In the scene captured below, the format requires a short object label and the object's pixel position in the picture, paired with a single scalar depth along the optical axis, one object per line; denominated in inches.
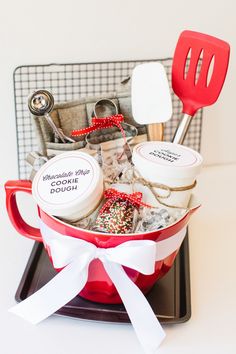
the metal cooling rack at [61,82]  35.6
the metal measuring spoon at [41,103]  28.4
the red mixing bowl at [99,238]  23.1
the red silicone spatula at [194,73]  29.3
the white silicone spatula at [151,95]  29.8
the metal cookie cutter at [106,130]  29.8
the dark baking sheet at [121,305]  25.5
